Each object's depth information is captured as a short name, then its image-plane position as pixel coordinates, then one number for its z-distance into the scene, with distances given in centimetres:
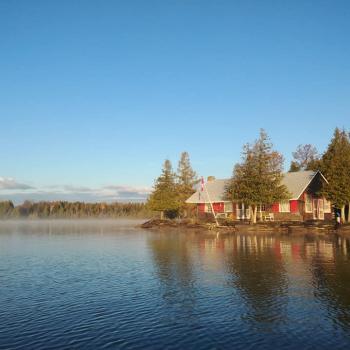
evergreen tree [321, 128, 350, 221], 5734
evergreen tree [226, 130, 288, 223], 6494
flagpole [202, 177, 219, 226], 7025
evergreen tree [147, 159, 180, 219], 8806
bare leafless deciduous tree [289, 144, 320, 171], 9644
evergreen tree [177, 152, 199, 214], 9209
